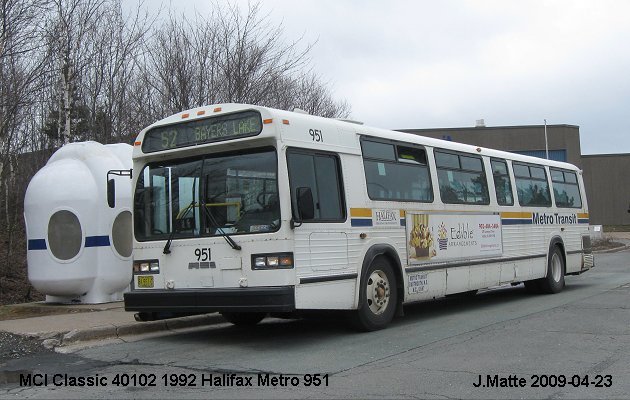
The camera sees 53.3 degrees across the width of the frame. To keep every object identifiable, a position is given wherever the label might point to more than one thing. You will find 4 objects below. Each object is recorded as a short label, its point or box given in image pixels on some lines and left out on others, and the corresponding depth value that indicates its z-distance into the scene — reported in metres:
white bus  7.84
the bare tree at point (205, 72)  17.88
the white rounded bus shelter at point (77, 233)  11.98
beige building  49.34
